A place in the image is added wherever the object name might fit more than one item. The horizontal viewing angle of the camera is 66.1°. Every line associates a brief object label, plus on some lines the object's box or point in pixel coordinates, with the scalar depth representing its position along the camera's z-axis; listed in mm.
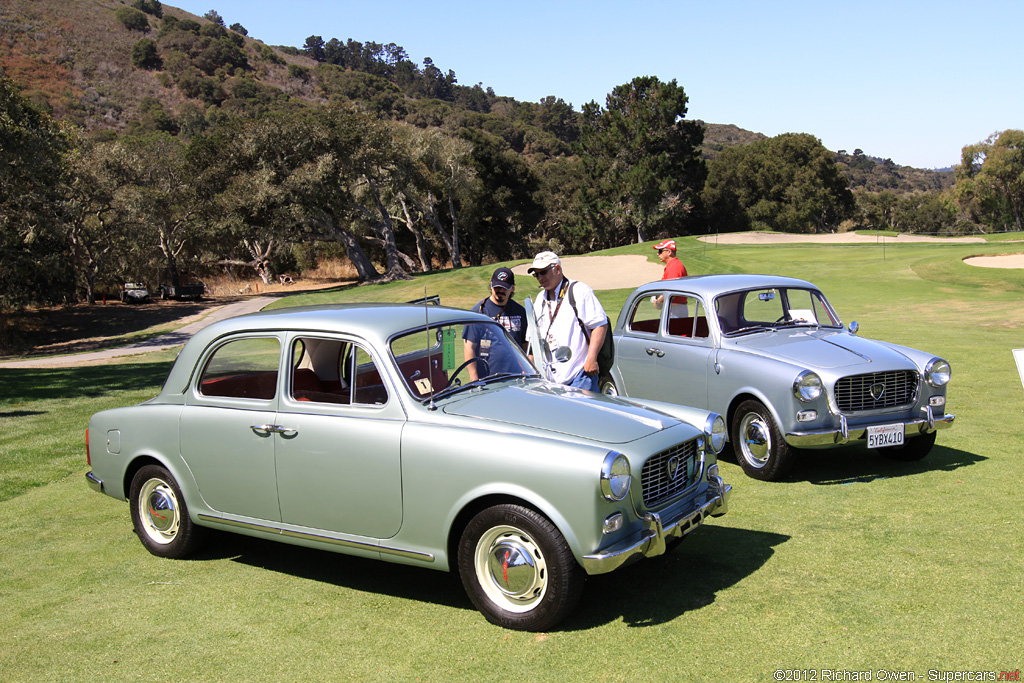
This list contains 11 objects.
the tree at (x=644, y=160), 58844
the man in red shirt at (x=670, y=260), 10039
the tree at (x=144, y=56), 133625
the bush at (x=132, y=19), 146750
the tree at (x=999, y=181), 76062
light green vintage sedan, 3984
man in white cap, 6383
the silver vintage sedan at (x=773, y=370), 6582
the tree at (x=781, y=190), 69562
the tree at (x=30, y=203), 27562
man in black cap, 7000
